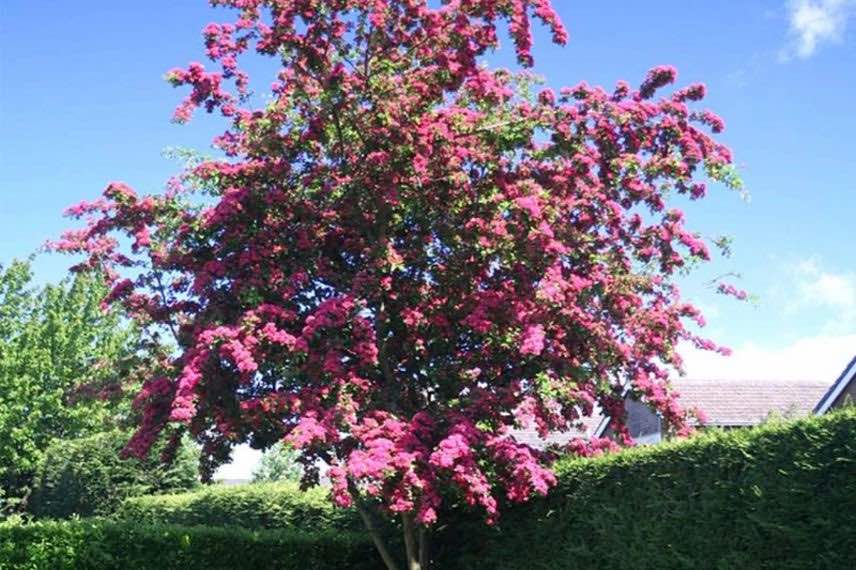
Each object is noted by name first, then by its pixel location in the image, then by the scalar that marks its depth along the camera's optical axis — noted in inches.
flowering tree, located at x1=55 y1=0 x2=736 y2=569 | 384.2
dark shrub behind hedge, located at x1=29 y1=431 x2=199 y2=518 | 879.1
